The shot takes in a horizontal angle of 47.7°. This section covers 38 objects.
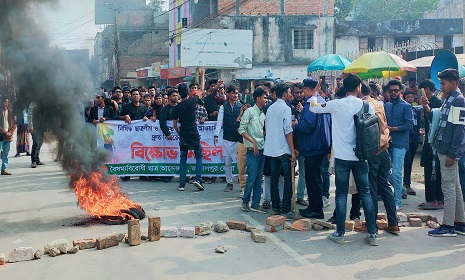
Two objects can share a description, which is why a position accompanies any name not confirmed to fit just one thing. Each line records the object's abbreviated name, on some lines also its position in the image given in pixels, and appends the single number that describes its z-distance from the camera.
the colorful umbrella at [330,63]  15.37
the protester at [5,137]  12.23
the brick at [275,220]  7.07
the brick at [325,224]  7.10
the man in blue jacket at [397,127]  8.21
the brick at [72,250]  6.13
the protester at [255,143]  8.38
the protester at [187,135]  10.31
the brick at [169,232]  6.78
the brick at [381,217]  7.23
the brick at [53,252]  6.03
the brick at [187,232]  6.78
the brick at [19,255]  5.86
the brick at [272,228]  7.09
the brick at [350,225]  7.00
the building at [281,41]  35.75
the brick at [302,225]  7.08
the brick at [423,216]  7.44
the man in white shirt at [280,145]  7.80
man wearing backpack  6.45
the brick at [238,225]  7.12
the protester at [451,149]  6.56
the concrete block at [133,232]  6.39
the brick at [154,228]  6.56
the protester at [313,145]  7.67
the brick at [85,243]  6.28
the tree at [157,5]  61.69
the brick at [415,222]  7.25
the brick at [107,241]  6.26
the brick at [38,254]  5.96
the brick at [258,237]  6.54
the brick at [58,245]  6.07
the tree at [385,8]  55.28
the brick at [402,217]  7.39
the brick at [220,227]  6.98
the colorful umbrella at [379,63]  13.01
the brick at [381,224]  7.03
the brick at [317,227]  7.07
